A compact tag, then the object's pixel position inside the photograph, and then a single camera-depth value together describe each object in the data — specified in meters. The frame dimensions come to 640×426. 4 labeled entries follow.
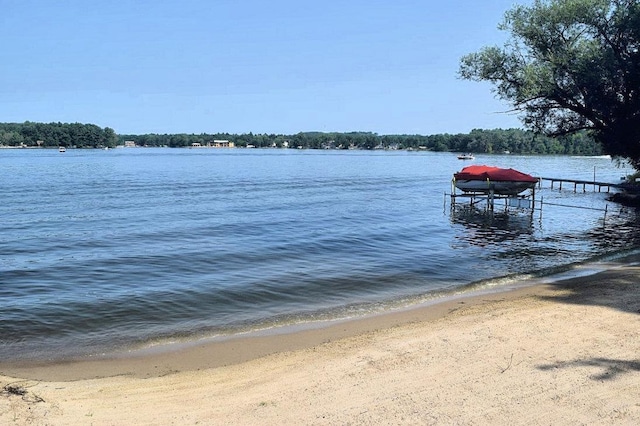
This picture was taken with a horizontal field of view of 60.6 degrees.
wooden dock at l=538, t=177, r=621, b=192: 46.13
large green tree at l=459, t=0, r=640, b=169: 33.72
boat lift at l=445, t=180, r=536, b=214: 34.97
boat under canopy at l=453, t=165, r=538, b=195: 35.74
